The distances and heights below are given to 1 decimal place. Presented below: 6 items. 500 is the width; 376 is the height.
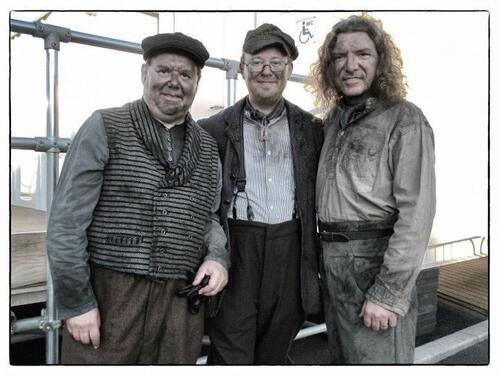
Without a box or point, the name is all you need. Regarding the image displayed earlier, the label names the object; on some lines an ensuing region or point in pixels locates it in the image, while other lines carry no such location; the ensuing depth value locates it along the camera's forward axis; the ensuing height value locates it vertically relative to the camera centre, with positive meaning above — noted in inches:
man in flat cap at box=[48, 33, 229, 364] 53.9 -4.9
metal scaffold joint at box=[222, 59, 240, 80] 81.2 +23.7
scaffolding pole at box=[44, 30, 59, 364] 61.8 +4.9
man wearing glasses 66.8 -4.8
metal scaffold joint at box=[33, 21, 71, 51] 60.4 +22.5
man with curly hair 57.8 -1.6
